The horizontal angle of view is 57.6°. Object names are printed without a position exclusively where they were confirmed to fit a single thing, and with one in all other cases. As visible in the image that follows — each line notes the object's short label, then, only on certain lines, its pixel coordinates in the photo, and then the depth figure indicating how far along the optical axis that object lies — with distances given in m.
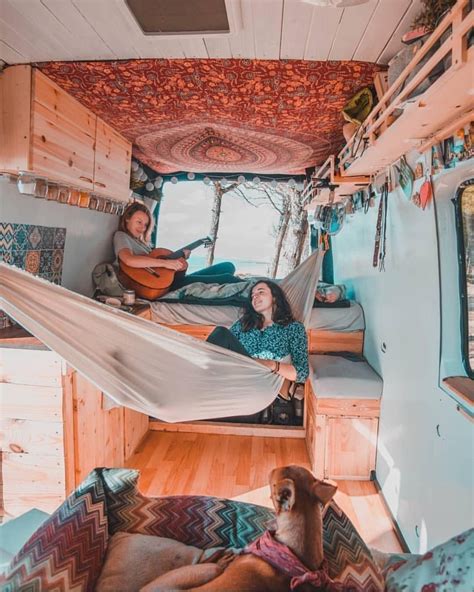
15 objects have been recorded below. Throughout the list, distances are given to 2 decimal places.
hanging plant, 1.11
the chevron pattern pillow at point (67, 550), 1.03
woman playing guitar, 3.17
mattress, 3.09
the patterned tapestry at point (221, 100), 1.64
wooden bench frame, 2.62
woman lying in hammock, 2.43
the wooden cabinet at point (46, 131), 1.69
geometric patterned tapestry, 2.10
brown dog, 1.01
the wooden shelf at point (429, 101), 0.91
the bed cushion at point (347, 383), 2.59
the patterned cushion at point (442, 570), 0.92
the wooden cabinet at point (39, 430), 1.86
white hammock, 1.38
